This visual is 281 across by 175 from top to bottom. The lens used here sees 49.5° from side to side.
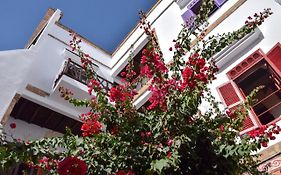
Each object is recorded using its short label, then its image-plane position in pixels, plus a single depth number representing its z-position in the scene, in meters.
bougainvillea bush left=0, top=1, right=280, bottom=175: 3.58
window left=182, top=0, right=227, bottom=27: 9.99
